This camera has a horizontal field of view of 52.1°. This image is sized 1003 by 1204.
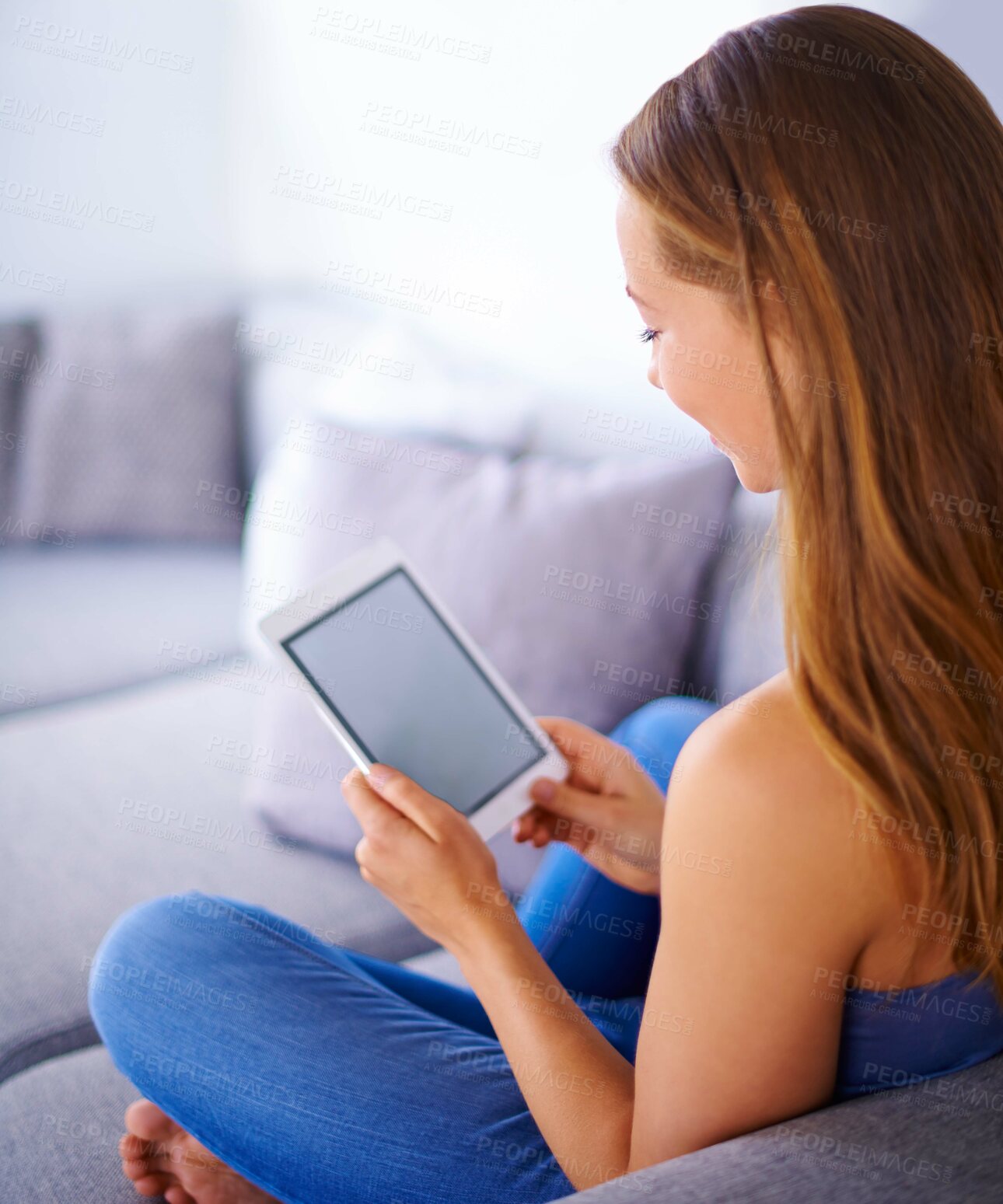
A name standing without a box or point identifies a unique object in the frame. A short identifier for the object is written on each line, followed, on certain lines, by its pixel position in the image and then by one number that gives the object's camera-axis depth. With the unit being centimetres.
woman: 60
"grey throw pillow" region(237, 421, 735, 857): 125
